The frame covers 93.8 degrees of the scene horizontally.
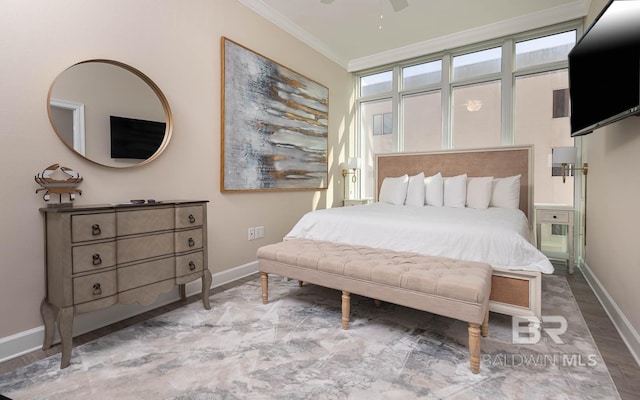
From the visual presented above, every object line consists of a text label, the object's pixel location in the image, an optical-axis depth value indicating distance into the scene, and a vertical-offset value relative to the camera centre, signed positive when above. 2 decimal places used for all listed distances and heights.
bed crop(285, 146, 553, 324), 1.91 -0.29
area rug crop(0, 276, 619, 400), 1.41 -0.92
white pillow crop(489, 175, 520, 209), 3.39 +0.01
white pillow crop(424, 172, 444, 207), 3.70 +0.03
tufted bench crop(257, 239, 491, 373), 1.56 -0.50
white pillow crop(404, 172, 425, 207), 3.76 +0.04
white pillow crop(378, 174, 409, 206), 3.90 +0.05
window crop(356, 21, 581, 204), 3.76 +1.35
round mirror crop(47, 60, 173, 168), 1.90 +0.57
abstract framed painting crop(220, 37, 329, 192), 2.99 +0.81
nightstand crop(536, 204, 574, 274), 3.29 -0.28
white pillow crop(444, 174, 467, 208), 3.55 +0.03
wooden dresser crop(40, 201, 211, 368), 1.62 -0.38
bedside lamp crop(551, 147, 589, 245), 3.25 +0.39
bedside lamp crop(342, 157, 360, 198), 4.69 +0.42
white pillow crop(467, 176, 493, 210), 3.40 +0.02
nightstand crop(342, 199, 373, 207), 4.83 -0.13
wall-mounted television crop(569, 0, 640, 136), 1.50 +0.77
